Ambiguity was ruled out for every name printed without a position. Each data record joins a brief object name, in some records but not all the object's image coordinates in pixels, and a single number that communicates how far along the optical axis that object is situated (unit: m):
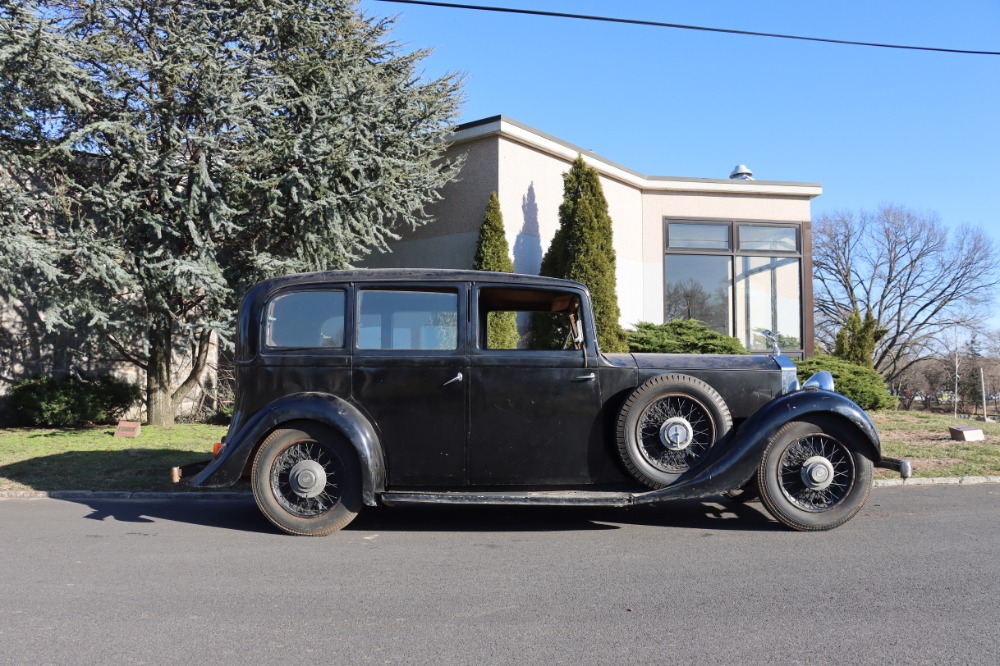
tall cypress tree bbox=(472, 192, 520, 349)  13.29
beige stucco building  15.97
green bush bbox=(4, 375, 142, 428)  13.18
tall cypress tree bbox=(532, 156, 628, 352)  13.18
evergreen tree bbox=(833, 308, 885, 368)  20.42
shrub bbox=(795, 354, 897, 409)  14.39
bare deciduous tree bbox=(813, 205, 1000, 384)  46.38
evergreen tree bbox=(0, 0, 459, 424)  10.48
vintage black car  5.45
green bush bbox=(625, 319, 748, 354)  13.53
